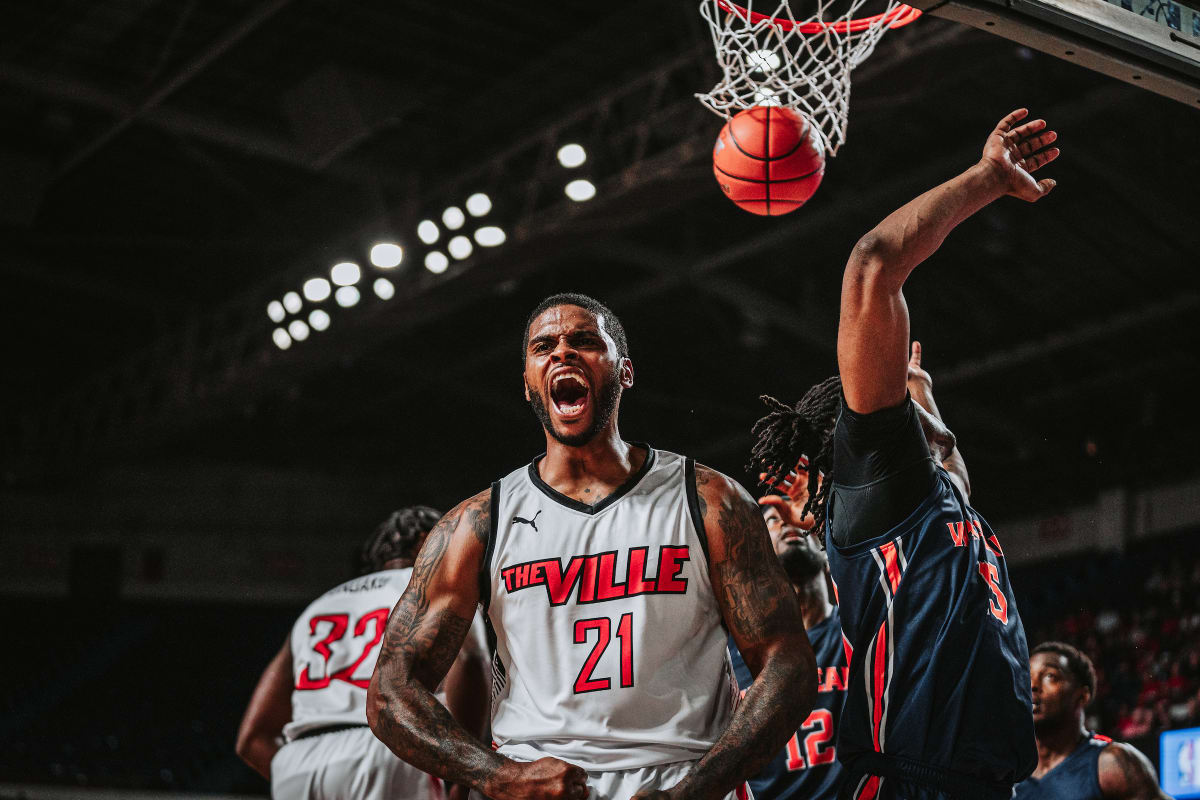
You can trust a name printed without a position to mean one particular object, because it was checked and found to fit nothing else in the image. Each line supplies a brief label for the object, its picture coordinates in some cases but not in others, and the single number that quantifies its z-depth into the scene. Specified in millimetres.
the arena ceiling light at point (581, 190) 9891
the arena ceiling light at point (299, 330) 11922
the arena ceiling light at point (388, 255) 11133
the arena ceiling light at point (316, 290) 11680
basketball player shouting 2551
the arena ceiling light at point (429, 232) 10977
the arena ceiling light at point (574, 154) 9969
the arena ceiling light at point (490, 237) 10531
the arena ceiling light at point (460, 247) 10727
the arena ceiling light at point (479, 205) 10602
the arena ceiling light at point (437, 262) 10906
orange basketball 4707
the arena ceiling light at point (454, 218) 10750
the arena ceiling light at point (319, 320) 11836
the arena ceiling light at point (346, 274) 11406
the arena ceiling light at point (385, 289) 11305
